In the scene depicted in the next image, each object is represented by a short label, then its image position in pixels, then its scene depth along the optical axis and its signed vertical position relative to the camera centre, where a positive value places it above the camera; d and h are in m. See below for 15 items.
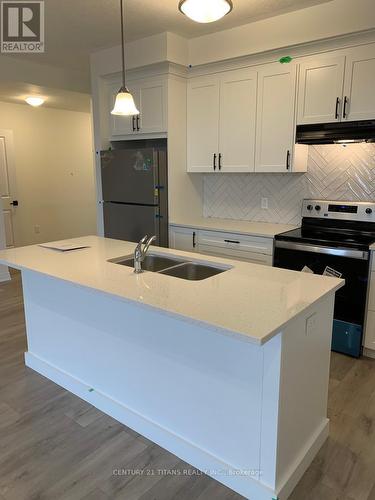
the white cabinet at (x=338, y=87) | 2.77 +0.65
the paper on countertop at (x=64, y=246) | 2.60 -0.49
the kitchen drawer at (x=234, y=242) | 3.20 -0.58
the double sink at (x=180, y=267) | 2.29 -0.55
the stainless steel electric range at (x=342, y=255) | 2.78 -0.58
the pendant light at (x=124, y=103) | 2.29 +0.42
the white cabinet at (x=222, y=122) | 3.43 +0.49
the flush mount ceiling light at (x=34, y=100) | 5.03 +0.96
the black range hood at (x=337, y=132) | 2.82 +0.32
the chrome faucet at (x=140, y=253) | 2.05 -0.42
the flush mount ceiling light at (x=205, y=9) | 1.76 +0.76
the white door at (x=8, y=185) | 5.70 -0.15
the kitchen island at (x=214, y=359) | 1.53 -0.85
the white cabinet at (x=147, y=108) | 3.68 +0.64
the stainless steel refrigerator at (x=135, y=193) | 3.70 -0.17
